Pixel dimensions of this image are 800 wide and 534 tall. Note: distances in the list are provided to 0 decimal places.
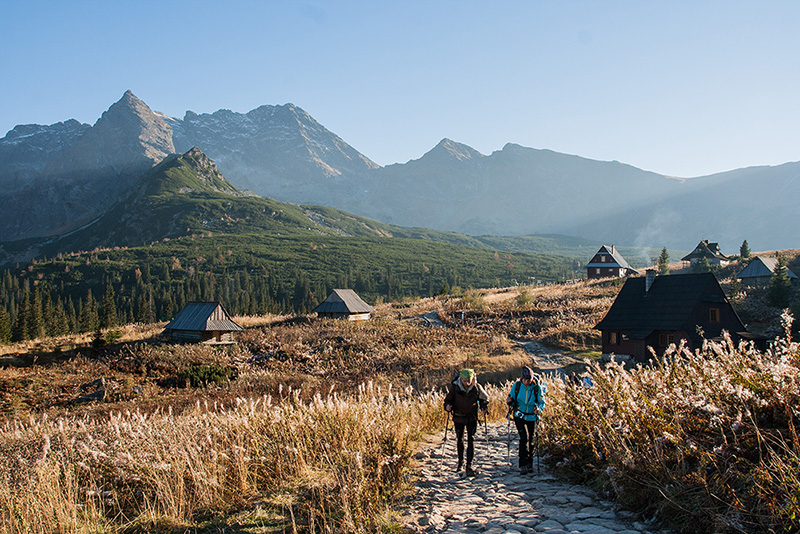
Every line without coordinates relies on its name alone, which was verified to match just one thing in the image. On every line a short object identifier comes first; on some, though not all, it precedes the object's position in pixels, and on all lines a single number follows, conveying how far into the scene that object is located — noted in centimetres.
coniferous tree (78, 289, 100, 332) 7556
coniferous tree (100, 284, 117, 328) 6760
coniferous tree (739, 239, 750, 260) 7231
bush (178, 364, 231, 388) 2519
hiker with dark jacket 790
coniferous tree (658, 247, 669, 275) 6342
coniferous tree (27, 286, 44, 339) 6734
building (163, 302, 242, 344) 3594
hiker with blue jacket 800
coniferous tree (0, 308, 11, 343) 6036
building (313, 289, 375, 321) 4891
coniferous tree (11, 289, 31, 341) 6185
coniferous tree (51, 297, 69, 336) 7638
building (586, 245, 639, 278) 7938
